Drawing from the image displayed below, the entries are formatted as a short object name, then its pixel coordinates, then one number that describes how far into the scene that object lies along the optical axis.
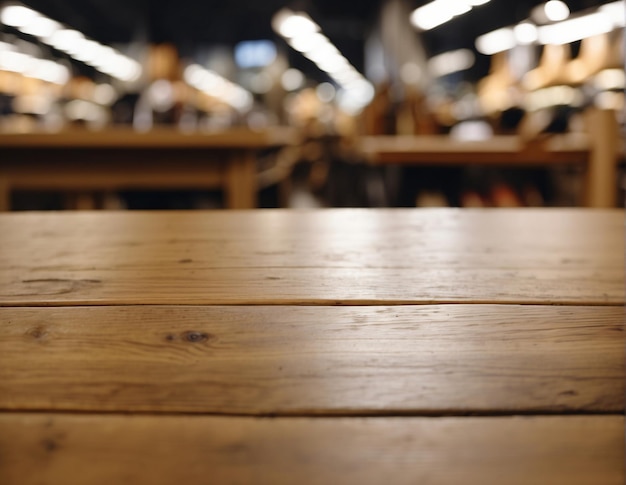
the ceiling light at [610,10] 6.14
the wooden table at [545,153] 1.75
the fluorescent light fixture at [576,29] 6.97
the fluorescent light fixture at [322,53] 10.77
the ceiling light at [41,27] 11.05
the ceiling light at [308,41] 13.13
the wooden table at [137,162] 2.08
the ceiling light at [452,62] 14.13
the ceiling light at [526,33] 8.54
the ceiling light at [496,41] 10.55
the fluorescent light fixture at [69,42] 10.36
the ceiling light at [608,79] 6.34
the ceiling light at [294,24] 10.12
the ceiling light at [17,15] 9.86
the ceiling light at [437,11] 8.59
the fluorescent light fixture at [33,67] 12.23
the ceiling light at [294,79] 20.05
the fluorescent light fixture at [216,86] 16.89
